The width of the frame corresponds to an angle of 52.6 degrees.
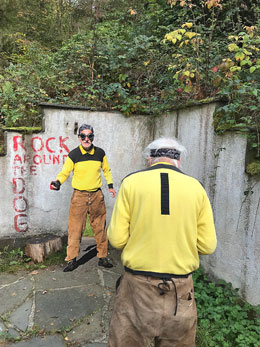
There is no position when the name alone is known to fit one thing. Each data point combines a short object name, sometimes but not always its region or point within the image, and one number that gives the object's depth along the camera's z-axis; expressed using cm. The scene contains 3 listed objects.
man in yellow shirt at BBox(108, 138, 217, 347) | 189
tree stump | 468
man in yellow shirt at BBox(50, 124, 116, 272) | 429
